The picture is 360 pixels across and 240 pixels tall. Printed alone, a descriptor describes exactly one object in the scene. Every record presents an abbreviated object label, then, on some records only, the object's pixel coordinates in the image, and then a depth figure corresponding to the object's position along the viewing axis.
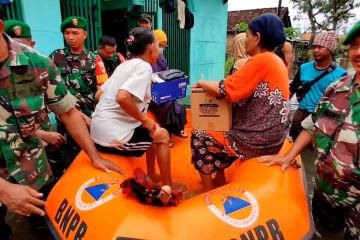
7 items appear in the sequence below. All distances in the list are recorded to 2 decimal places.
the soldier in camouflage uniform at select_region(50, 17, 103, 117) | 3.05
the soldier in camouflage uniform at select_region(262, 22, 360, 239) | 1.66
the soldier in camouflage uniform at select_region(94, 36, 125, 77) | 3.77
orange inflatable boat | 1.57
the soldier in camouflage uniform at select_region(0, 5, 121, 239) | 1.33
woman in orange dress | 2.00
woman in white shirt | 2.00
